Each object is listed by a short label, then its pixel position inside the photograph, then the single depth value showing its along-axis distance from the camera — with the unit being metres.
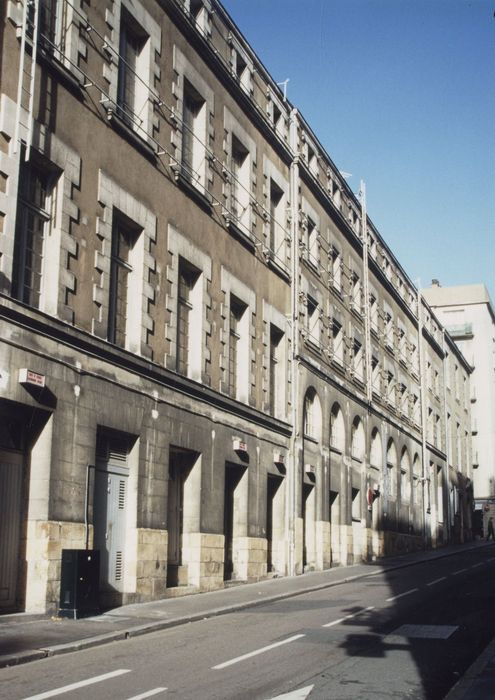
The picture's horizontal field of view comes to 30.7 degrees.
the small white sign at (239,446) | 25.14
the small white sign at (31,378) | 15.78
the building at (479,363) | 86.44
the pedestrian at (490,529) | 63.99
